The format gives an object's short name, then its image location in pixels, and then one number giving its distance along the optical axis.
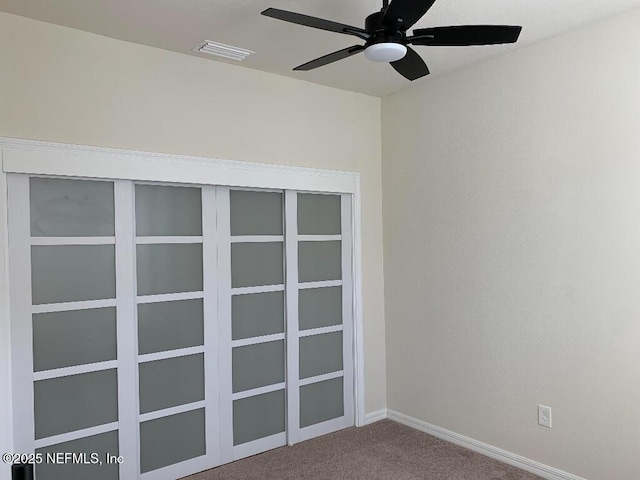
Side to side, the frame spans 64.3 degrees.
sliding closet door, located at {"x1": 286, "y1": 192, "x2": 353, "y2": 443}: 3.97
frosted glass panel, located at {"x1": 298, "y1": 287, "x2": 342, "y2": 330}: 4.06
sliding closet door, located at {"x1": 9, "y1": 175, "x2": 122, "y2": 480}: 2.82
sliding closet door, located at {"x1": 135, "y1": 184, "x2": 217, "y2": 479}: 3.29
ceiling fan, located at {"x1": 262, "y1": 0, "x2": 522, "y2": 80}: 2.00
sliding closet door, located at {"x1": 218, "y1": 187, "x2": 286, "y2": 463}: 3.63
